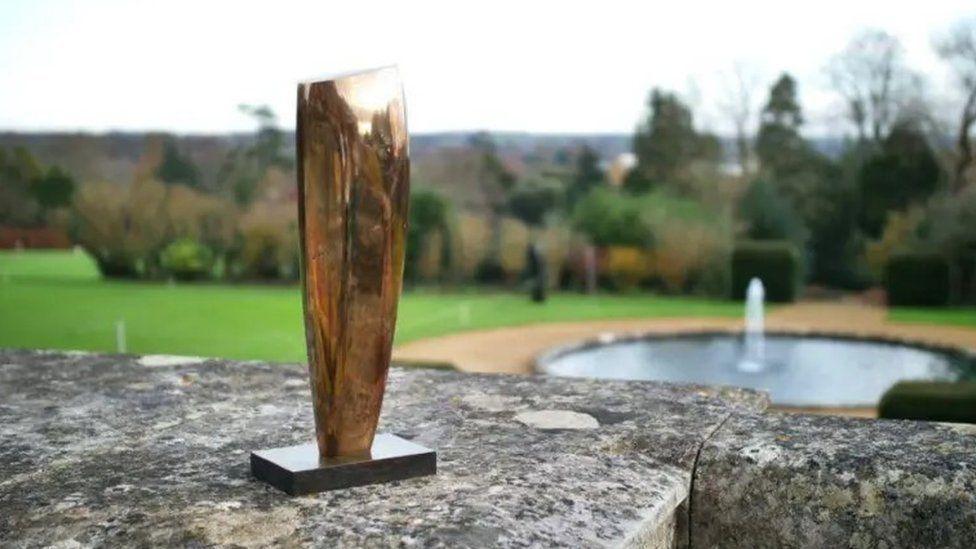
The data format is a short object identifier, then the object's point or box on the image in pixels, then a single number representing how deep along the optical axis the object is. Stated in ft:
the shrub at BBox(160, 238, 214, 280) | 68.74
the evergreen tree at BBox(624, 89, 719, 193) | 75.51
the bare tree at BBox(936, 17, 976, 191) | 65.98
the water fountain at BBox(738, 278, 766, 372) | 44.57
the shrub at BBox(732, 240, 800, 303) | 61.98
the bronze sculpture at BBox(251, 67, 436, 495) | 5.36
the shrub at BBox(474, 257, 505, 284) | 66.33
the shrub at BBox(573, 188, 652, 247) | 67.31
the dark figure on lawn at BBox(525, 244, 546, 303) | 62.44
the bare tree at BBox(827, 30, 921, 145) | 69.15
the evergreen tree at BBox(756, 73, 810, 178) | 71.15
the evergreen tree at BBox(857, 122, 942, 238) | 66.49
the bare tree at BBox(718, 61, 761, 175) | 73.92
